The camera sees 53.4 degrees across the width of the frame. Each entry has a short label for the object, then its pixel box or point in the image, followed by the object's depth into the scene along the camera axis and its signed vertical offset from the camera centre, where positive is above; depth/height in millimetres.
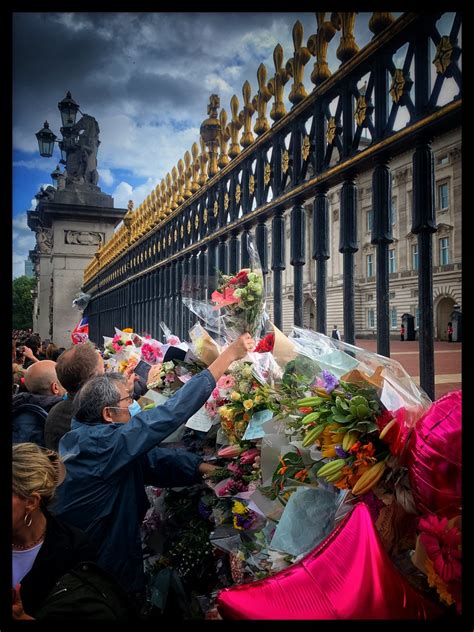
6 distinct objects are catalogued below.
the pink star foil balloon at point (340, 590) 1088 -629
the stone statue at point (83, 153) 9076 +3609
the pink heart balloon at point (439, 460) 1127 -329
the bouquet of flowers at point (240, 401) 1987 -307
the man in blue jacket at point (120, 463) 2166 -665
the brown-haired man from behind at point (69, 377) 3158 -314
